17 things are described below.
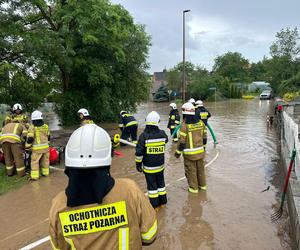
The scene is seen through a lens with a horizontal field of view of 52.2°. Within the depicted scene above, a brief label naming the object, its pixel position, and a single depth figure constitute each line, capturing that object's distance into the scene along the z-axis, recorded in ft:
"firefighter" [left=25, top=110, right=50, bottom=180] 25.49
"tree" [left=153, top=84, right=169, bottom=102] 172.35
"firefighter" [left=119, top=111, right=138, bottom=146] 37.60
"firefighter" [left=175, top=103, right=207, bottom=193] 20.94
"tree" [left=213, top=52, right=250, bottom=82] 268.41
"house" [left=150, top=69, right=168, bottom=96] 241.76
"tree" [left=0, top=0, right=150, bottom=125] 40.42
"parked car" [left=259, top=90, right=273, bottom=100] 158.96
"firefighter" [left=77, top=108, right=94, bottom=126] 29.07
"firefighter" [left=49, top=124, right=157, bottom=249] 6.43
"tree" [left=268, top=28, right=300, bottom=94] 149.79
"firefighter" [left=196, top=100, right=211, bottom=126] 36.29
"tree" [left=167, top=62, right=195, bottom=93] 184.85
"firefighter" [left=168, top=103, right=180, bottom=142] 40.47
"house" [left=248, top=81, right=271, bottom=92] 223.71
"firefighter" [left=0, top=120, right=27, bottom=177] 26.35
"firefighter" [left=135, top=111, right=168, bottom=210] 18.44
